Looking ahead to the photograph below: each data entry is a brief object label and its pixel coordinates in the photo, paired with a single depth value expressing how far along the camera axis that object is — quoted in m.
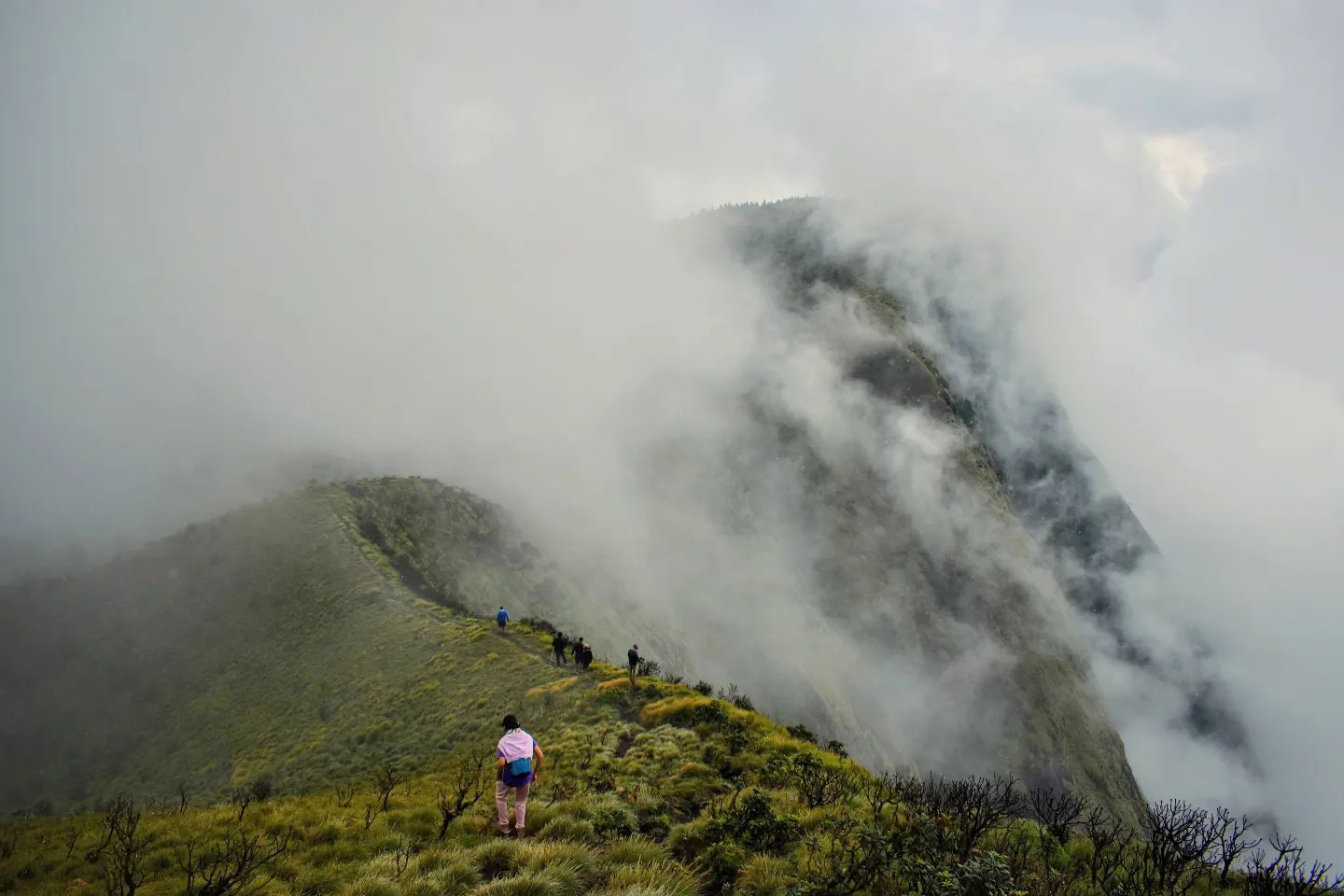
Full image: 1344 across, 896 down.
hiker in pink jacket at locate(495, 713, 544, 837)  11.77
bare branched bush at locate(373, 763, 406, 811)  14.05
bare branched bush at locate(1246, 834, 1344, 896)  8.94
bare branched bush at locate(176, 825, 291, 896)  9.28
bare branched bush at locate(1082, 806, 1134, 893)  10.18
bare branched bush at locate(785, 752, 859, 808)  14.09
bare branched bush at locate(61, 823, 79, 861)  12.85
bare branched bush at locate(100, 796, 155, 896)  9.99
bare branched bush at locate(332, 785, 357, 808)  14.93
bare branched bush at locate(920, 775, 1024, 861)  10.19
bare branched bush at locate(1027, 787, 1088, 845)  12.28
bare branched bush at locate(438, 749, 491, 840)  12.58
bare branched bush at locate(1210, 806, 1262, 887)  9.80
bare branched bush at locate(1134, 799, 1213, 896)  9.70
